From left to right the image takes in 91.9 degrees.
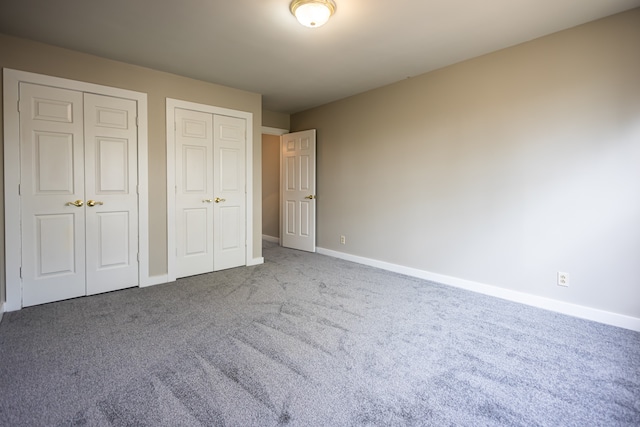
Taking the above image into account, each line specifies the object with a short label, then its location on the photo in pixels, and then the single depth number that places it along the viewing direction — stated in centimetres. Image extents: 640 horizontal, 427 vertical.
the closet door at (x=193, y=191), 382
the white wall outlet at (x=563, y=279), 279
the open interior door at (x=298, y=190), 531
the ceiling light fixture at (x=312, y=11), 222
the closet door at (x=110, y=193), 319
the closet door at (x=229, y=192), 416
